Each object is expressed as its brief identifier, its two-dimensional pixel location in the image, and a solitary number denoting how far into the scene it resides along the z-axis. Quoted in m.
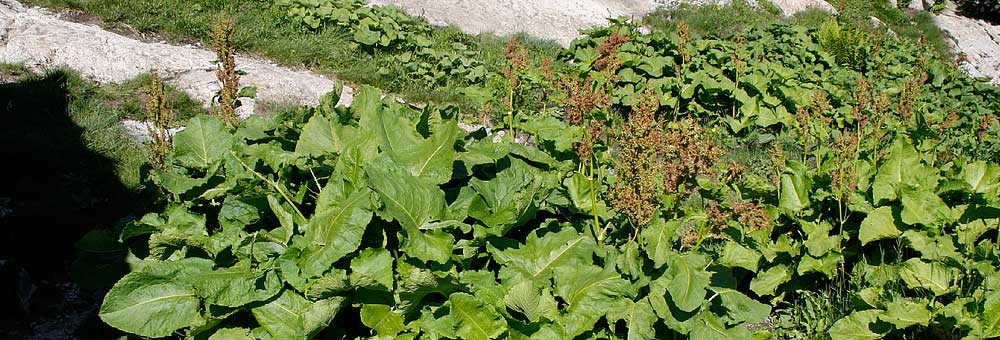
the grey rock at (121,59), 6.91
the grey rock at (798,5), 15.32
